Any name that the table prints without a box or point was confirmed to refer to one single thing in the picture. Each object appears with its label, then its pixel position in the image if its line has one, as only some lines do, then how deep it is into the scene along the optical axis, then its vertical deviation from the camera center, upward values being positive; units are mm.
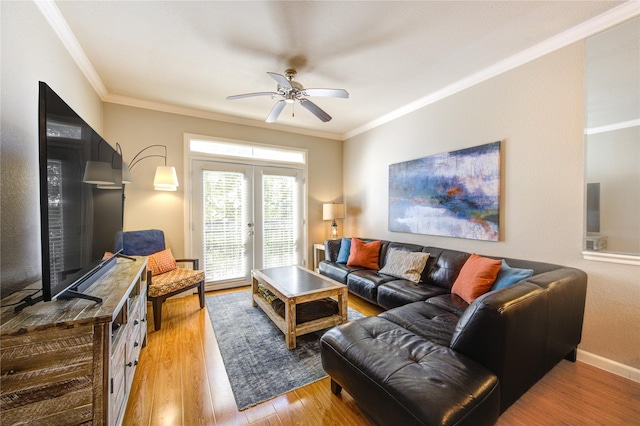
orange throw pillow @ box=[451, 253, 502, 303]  2199 -602
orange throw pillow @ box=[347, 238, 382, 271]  3598 -628
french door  3828 -117
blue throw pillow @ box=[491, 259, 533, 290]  2012 -541
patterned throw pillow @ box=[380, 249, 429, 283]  2957 -659
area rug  1785 -1241
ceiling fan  2312 +1150
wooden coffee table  2246 -791
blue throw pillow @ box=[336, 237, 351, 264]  3861 -621
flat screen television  1129 +55
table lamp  4504 +8
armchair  2584 -707
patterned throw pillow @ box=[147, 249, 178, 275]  2992 -618
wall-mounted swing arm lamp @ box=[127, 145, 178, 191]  3238 +477
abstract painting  2670 +212
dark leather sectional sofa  1165 -827
